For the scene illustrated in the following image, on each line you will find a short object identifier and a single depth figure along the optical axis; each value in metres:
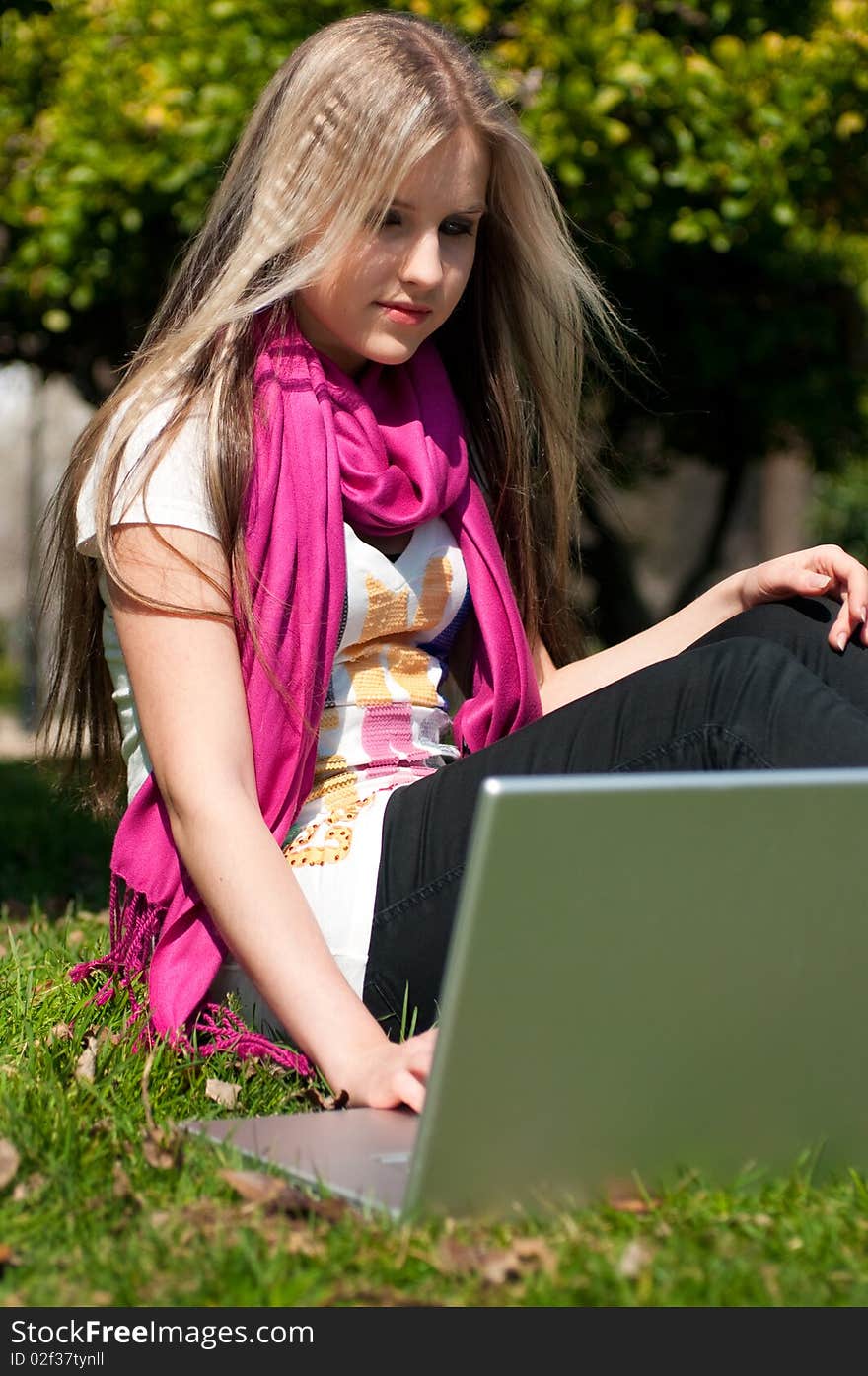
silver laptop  4.27
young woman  4.66
